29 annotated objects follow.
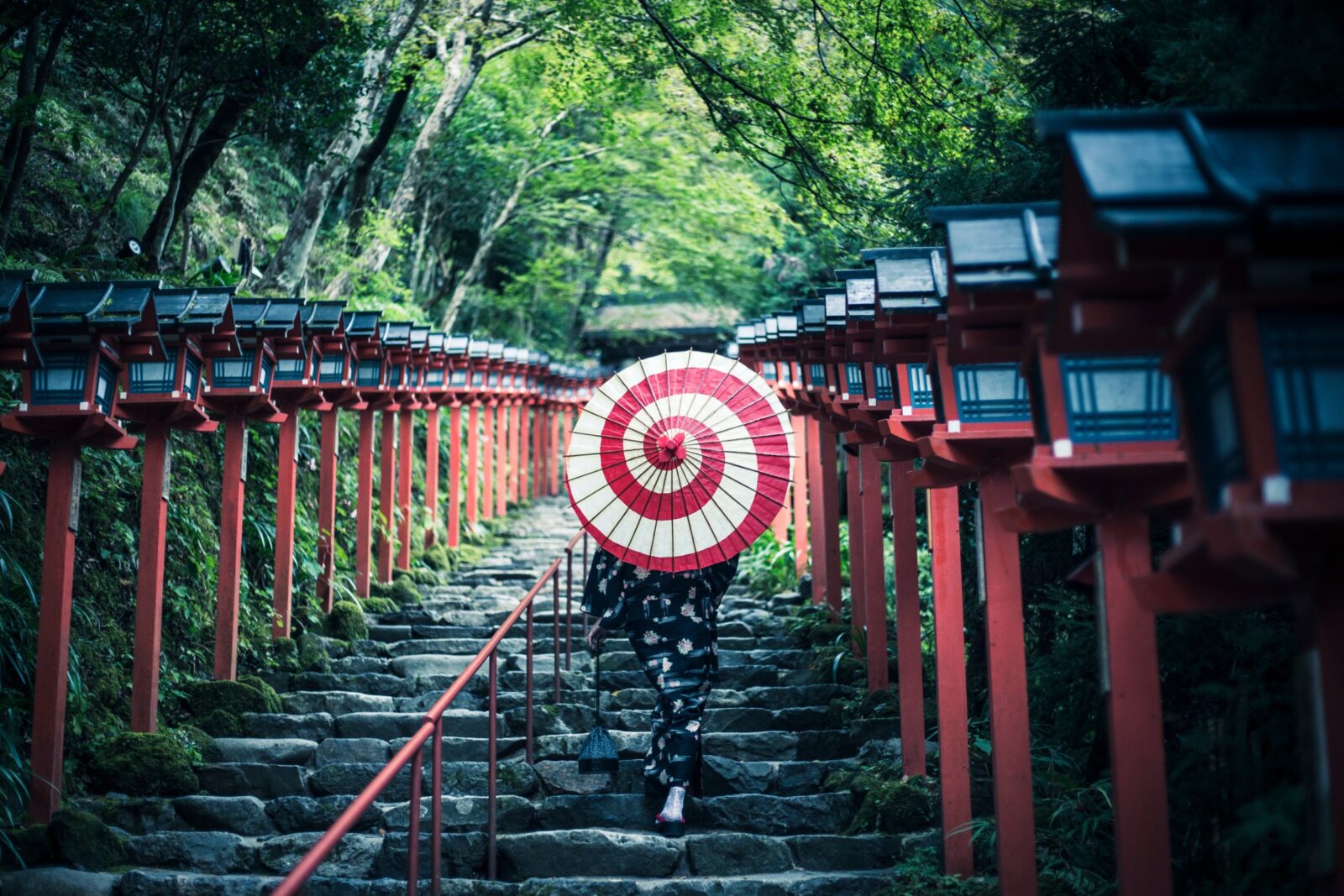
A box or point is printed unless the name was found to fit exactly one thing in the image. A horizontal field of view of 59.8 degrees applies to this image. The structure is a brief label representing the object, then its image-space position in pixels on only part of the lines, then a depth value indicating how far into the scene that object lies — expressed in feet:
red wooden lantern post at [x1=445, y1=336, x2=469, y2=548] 45.60
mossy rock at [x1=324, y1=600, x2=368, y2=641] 32.71
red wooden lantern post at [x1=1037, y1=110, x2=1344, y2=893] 8.48
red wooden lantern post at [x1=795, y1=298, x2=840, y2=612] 28.30
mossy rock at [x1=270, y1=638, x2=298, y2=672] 29.35
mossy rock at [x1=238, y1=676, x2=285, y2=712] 26.50
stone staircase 19.36
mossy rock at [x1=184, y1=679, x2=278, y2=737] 25.25
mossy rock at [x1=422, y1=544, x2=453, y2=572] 44.52
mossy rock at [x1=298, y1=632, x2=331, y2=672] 29.91
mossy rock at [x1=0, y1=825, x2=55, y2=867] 18.83
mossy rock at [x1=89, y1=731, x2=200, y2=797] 22.07
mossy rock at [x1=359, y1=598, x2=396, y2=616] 36.14
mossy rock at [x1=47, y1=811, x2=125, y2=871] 19.22
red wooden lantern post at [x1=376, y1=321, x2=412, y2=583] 36.65
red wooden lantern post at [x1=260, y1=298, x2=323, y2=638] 30.22
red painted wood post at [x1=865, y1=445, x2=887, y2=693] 25.82
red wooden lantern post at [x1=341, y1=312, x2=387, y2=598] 35.83
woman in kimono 20.52
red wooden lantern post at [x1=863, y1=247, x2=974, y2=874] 16.79
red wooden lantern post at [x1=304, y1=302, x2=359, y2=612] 32.99
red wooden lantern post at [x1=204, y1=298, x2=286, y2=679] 26.40
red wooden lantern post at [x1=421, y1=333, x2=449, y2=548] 42.91
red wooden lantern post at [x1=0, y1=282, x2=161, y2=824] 19.49
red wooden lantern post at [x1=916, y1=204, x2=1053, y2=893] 13.57
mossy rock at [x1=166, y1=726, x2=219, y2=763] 23.62
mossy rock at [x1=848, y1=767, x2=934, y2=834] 20.56
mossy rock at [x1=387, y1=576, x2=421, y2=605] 37.65
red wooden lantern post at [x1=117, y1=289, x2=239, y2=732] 22.58
